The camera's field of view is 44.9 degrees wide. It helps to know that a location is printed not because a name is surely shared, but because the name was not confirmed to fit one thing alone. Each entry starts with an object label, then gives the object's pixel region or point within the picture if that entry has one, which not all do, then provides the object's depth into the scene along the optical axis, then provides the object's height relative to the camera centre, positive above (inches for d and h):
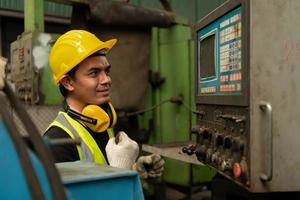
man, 46.4 -0.2
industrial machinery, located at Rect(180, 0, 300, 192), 36.0 -0.4
